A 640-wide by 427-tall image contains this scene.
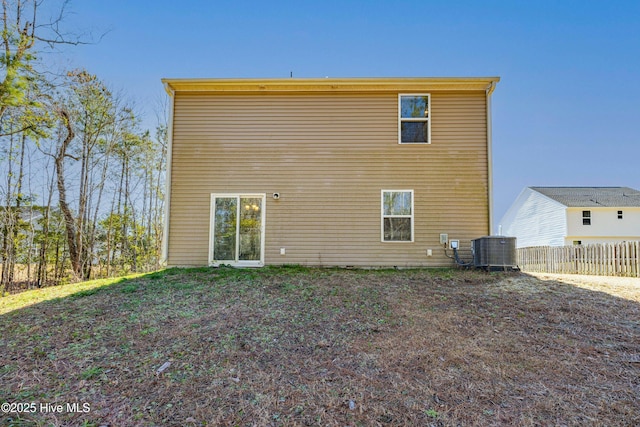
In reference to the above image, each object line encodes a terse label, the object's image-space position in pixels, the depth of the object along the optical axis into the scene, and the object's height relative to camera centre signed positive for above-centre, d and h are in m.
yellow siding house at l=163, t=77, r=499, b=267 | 7.80 +1.46
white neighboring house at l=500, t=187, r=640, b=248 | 18.36 +1.17
